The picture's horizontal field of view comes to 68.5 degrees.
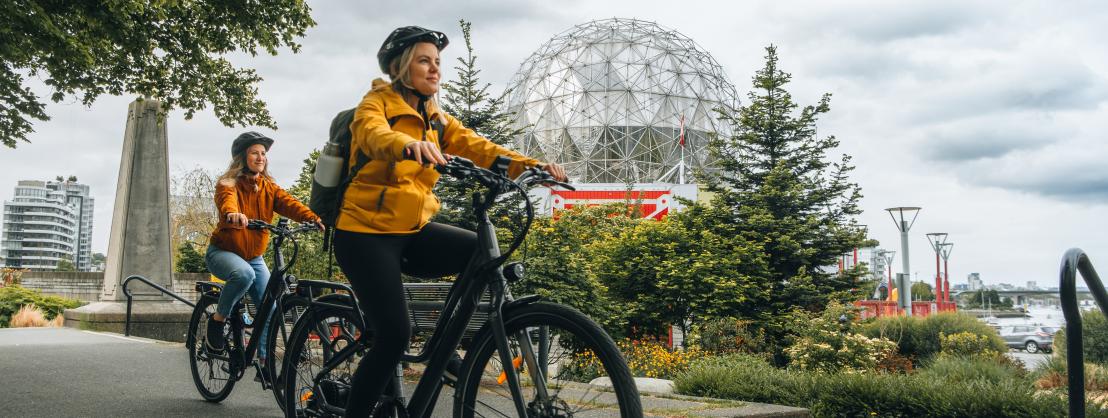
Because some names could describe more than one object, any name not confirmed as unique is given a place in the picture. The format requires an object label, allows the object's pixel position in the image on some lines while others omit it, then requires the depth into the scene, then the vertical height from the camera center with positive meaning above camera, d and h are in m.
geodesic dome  62.09 +13.86
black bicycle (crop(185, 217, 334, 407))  4.79 -0.36
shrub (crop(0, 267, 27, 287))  24.69 -0.03
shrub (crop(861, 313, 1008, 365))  23.22 -1.27
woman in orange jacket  5.40 +0.42
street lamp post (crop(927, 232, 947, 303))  37.31 +2.09
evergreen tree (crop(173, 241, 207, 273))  31.38 +0.60
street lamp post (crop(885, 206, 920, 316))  25.75 +0.76
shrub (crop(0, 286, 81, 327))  20.25 -0.70
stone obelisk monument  13.88 +0.87
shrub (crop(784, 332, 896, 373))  14.48 -1.21
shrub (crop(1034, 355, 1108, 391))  11.78 -1.29
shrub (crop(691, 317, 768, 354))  17.45 -1.16
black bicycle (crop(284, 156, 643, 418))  2.60 -0.24
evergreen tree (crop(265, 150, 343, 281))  14.12 +0.37
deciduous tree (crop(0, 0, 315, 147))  9.54 +2.96
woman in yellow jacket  3.14 +0.24
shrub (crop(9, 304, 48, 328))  17.84 -0.97
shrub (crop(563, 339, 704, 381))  14.10 -1.38
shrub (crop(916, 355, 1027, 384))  10.25 -1.08
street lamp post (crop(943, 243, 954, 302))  44.61 +1.08
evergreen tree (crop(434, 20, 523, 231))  12.75 +2.78
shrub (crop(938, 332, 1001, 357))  22.20 -1.53
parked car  42.66 -2.59
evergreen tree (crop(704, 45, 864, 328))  20.59 +2.24
